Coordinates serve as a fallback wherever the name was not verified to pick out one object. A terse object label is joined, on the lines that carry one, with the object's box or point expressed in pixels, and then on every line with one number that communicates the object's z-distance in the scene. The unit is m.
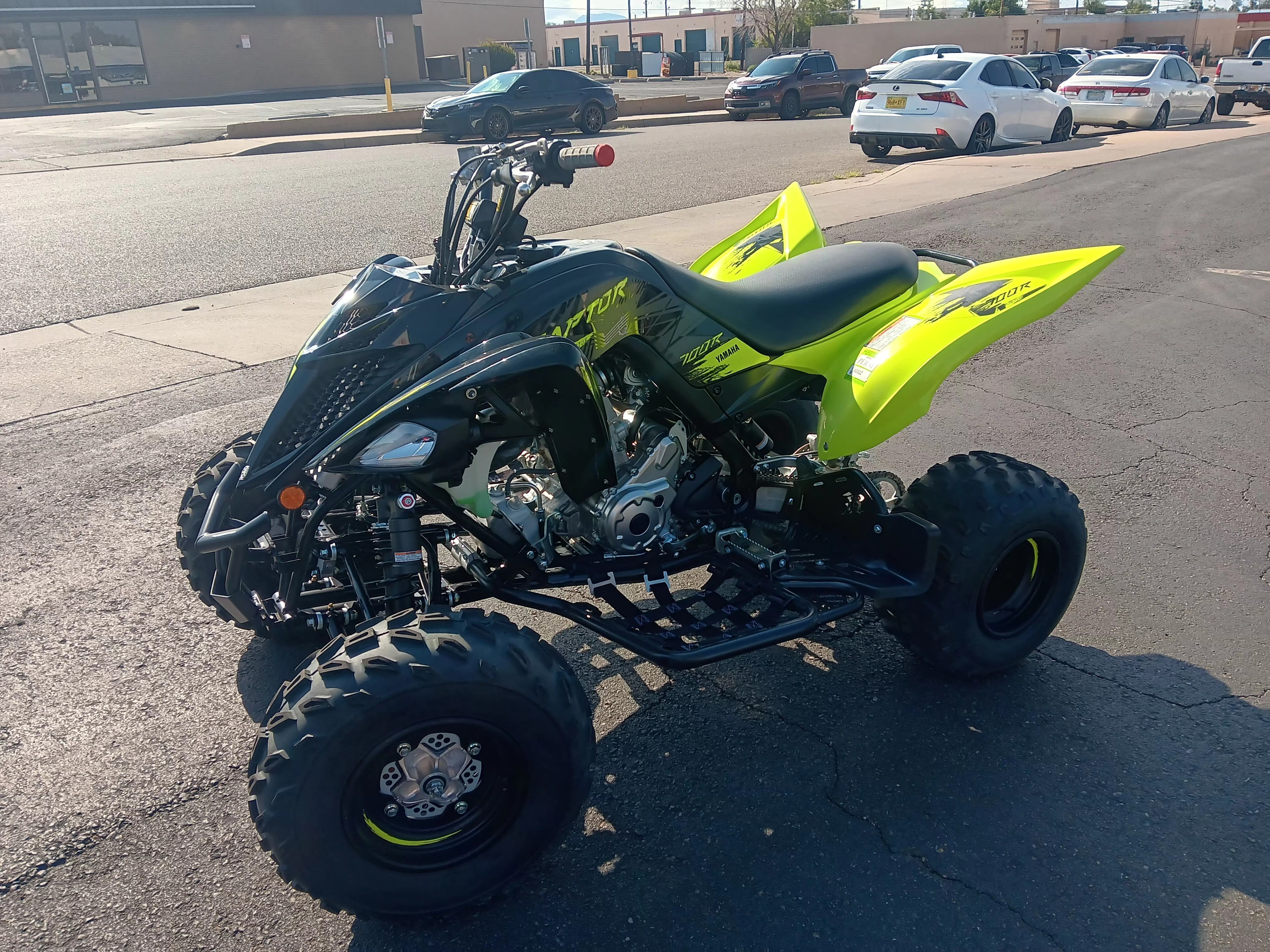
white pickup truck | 26.41
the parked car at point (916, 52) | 30.75
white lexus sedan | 16.55
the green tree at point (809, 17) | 60.09
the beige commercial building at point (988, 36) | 54.69
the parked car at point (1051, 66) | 31.16
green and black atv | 2.44
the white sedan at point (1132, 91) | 20.83
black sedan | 20.88
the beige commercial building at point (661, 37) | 79.31
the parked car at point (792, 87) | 26.12
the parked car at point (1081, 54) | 34.62
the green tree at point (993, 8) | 64.44
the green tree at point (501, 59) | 47.88
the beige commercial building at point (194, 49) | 36.00
